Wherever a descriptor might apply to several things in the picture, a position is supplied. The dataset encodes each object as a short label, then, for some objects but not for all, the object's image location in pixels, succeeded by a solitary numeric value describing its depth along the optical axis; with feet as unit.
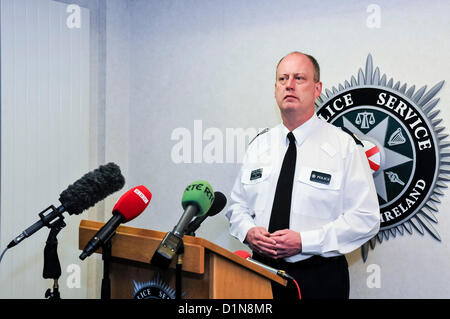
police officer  6.39
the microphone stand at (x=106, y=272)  4.35
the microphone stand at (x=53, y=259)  4.47
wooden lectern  4.15
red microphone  4.19
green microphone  3.77
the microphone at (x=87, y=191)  4.40
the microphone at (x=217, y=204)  6.67
